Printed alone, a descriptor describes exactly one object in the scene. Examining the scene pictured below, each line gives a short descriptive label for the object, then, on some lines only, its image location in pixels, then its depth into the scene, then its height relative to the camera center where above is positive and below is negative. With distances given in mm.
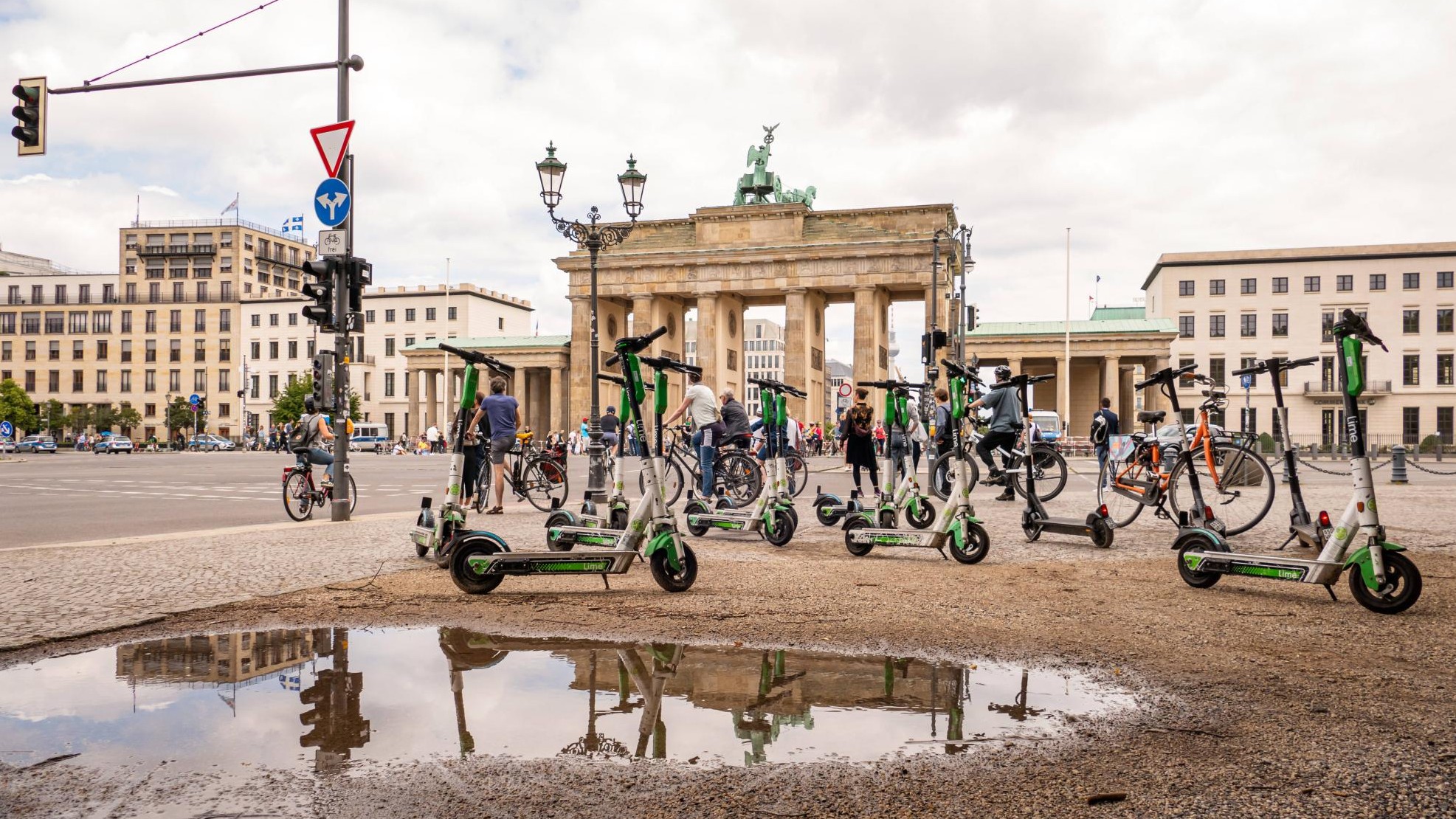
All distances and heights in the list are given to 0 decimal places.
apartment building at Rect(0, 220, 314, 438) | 108500 +10136
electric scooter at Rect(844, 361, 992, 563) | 8984 -975
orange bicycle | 9648 -510
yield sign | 12852 +3498
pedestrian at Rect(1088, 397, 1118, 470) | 15219 -83
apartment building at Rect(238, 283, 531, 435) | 105750 +8560
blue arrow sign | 12758 +2736
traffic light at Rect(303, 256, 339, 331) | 12844 +1638
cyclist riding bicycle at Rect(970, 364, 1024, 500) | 11938 +33
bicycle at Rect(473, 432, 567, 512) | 15375 -837
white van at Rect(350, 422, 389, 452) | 85012 -1437
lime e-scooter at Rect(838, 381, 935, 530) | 10633 -720
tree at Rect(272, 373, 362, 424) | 96250 +1686
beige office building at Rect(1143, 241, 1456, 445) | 81500 +8590
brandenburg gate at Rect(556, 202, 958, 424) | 64125 +9623
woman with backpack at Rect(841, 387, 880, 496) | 15336 -235
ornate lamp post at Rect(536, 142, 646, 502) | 18094 +4035
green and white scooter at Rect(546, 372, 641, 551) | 8844 -838
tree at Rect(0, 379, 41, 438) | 93875 +1144
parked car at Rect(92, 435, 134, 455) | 79688 -2073
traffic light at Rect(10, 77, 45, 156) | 14680 +4387
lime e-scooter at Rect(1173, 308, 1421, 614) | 6371 -812
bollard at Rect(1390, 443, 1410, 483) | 21766 -923
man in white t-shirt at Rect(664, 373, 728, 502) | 13758 -19
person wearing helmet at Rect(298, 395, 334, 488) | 14297 -225
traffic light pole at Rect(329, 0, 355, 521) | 13062 +643
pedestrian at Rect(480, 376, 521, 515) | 14219 -61
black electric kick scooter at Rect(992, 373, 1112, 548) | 9992 -986
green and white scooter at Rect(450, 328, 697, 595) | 6977 -913
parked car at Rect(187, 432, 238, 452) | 87625 -2058
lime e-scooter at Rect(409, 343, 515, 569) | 8055 -716
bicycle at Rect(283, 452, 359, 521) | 13984 -988
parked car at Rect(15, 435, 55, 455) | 80125 -2036
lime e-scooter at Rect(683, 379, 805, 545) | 10438 -836
